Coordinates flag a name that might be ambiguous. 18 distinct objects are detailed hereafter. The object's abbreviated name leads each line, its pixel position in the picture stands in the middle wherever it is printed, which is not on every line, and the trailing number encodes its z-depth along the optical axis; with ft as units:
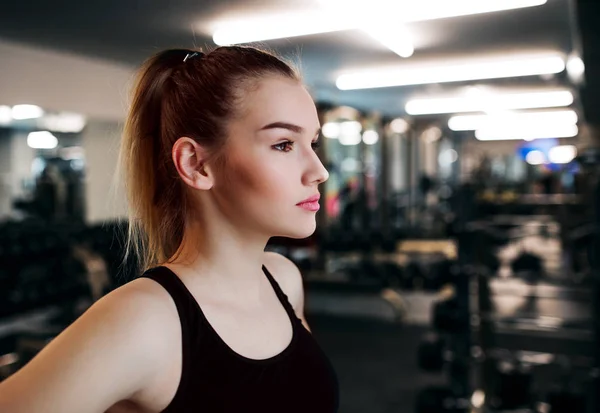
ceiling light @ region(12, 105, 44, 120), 15.98
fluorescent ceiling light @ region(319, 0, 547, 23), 7.98
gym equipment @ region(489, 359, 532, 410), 7.57
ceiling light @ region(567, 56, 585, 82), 9.15
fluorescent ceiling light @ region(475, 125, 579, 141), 30.09
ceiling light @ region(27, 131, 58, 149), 26.27
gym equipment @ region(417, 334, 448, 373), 8.09
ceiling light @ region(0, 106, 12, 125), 19.89
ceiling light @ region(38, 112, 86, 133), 21.06
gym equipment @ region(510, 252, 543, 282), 10.21
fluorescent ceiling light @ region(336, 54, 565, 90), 13.70
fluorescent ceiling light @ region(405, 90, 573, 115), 19.89
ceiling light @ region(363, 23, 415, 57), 9.90
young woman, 1.86
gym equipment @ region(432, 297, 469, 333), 8.36
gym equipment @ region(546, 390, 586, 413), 6.98
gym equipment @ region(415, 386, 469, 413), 7.40
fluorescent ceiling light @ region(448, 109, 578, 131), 25.55
